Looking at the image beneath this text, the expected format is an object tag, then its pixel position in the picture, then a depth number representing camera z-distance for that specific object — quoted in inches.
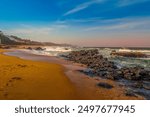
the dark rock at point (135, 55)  690.5
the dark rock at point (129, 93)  179.9
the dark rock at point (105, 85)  204.9
